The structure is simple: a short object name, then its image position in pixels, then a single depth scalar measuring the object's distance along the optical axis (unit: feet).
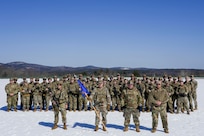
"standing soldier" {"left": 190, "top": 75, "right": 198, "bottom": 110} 53.83
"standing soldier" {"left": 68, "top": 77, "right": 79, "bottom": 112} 53.67
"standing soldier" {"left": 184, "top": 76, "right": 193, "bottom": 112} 52.50
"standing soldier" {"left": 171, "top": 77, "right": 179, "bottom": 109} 52.13
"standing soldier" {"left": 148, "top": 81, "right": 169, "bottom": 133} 35.91
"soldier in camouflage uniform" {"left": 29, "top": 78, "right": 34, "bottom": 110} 54.36
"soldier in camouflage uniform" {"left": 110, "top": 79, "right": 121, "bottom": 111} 54.03
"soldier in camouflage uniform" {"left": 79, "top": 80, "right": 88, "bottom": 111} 53.88
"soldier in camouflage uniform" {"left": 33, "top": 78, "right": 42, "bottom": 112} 53.79
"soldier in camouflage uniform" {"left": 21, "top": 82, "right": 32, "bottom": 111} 53.72
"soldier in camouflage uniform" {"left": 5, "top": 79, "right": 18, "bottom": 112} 53.57
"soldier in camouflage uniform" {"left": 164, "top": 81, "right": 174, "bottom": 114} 50.44
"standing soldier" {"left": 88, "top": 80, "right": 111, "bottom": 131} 37.99
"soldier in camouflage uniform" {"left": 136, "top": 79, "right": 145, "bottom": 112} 52.77
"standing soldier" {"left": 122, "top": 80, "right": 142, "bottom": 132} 36.78
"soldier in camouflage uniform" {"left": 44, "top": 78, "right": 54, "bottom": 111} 54.18
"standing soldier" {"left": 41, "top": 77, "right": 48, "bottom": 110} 54.49
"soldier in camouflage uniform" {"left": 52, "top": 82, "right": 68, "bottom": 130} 38.49
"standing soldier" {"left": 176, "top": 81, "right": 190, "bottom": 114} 50.01
